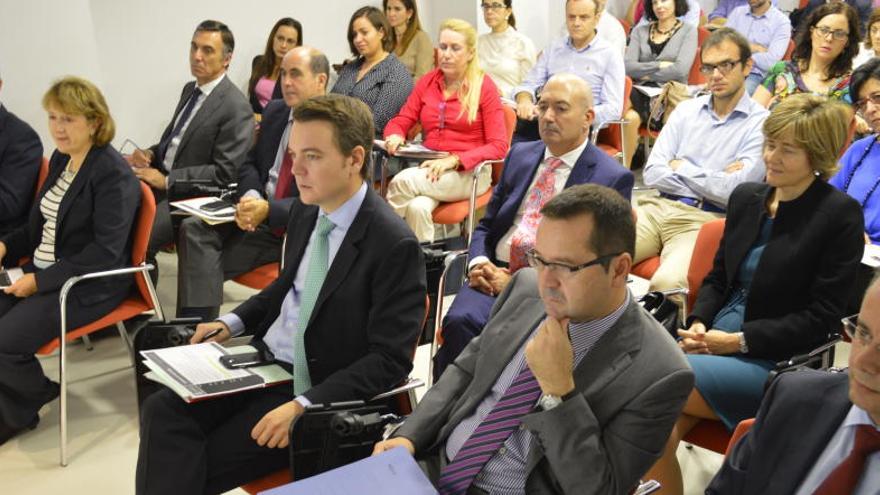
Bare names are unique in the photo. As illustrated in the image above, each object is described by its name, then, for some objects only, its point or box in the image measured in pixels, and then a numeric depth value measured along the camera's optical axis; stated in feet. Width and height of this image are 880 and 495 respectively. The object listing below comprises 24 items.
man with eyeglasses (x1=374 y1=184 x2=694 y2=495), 5.65
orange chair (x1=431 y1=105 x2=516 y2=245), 14.61
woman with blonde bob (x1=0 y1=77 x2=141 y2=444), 10.58
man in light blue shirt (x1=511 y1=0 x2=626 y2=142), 17.89
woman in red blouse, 14.85
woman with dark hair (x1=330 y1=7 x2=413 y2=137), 17.30
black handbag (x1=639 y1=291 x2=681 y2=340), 8.21
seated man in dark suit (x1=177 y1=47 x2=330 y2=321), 12.29
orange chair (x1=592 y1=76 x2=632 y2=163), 17.71
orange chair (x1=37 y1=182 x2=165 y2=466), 10.43
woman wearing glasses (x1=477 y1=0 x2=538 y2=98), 20.38
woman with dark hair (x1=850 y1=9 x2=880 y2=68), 16.21
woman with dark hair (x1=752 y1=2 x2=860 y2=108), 16.03
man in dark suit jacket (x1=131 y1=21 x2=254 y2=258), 14.23
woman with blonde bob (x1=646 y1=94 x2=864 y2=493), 7.92
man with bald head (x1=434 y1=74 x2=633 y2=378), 10.05
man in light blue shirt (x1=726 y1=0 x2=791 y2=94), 21.99
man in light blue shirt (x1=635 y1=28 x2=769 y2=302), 12.17
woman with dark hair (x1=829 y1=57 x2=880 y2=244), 11.06
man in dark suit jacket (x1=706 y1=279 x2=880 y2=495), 5.04
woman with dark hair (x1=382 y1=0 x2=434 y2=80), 20.66
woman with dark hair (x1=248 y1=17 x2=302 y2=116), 19.99
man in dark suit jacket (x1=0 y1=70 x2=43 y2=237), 12.47
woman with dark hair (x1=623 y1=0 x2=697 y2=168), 21.18
